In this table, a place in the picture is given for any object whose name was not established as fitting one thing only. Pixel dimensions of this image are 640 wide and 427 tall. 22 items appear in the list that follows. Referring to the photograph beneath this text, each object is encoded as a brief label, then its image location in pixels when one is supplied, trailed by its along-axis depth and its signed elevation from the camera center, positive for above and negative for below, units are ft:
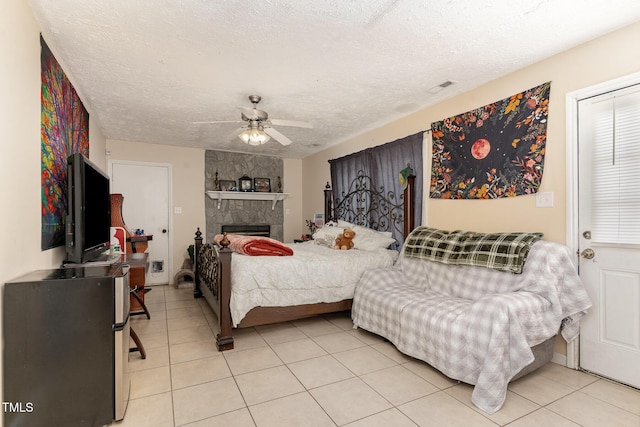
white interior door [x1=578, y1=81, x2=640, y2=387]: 6.99 -0.44
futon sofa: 6.44 -2.34
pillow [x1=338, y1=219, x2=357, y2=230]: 14.30 -0.52
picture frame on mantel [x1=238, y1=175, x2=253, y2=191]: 19.42 +1.87
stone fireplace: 18.70 +0.72
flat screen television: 6.79 +0.04
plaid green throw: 7.88 -1.00
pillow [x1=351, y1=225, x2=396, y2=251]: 12.62 -1.09
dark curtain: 12.05 +2.10
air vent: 9.73 +3.98
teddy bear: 12.99 -1.12
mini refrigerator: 4.98 -2.22
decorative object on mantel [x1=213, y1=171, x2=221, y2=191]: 18.63 +1.70
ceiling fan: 10.02 +2.90
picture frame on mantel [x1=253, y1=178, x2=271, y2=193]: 19.85 +1.82
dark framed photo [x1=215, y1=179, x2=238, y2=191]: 18.93 +1.72
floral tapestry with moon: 8.52 +1.91
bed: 9.16 -2.05
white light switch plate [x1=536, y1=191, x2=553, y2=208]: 8.24 +0.33
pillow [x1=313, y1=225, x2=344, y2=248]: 13.69 -1.01
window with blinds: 7.00 +1.07
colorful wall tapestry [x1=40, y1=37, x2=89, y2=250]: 6.63 +1.72
